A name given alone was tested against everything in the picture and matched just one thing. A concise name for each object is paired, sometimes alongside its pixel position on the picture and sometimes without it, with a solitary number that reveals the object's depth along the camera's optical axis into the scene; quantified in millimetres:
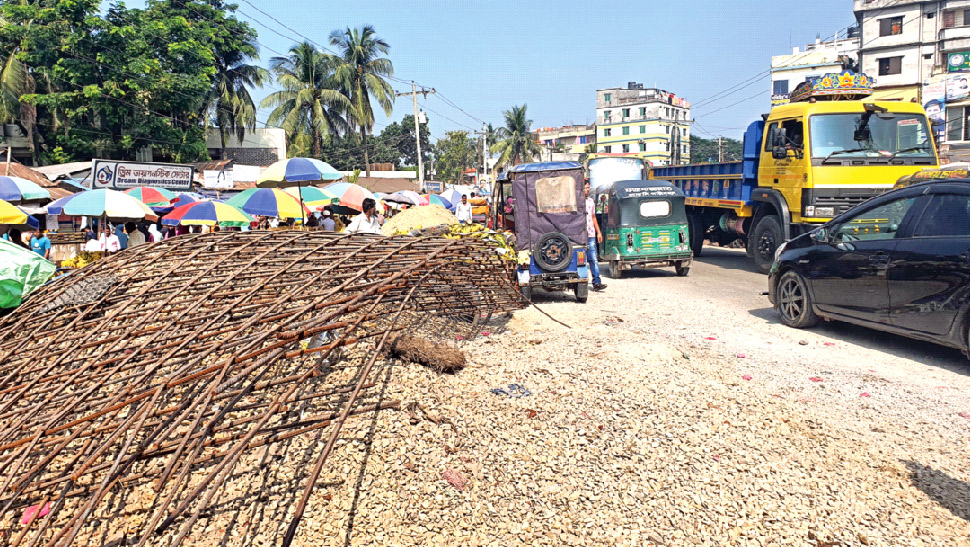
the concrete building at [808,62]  47244
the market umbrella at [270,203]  12633
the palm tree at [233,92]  35594
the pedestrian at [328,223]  12181
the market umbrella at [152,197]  16094
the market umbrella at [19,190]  11922
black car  5496
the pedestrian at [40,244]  11586
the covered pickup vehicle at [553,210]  9445
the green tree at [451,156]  65062
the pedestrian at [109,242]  12077
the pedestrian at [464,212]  16811
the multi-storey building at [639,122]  73125
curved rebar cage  2859
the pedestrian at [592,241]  10539
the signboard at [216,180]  27938
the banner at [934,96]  33344
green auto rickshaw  12758
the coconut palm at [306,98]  37500
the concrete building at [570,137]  85562
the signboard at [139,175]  18109
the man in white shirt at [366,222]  7784
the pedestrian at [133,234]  12680
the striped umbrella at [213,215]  12703
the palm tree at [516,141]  60312
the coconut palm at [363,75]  38719
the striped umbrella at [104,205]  11578
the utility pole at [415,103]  38719
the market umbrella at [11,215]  9226
